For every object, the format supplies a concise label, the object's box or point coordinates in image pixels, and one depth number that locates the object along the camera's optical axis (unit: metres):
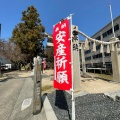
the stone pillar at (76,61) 4.85
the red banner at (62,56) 2.25
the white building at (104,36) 19.23
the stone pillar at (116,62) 6.31
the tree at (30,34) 20.77
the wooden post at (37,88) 3.20
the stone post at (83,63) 9.67
